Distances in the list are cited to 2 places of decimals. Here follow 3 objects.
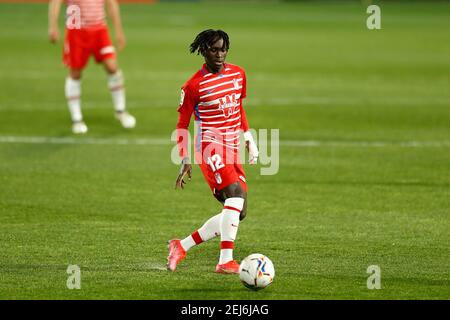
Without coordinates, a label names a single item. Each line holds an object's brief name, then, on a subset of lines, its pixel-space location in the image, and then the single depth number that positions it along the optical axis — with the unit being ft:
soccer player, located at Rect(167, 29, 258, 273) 60.85
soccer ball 55.88
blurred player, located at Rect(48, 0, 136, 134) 115.65
